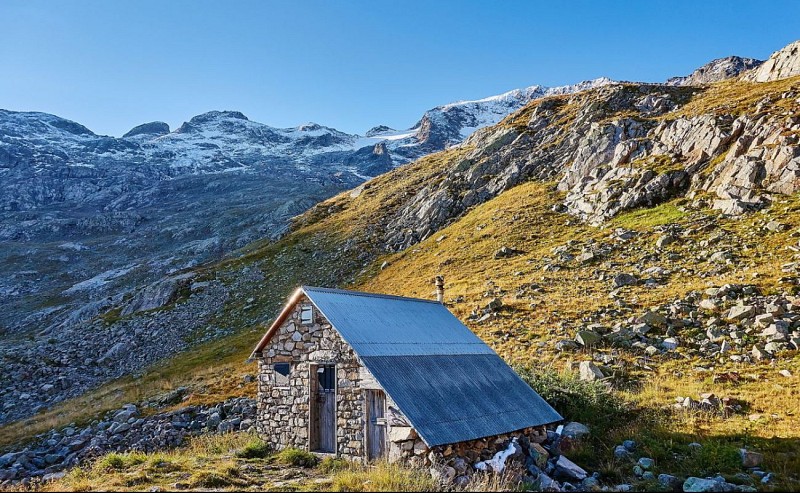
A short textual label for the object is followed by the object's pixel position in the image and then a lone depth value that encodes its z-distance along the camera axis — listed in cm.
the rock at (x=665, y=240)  3866
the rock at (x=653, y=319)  2800
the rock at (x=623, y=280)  3472
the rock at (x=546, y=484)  1354
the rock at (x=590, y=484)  1381
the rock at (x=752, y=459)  1423
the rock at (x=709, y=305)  2769
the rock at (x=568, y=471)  1472
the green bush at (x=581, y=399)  1945
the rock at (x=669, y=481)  1337
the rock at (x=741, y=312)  2597
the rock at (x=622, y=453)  1589
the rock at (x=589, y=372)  2298
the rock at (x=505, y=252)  4906
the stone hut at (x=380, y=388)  1485
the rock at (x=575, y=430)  1800
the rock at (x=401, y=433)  1414
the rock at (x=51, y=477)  1843
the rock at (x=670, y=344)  2581
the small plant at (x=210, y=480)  1329
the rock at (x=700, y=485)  1264
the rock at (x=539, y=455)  1546
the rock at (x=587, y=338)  2753
